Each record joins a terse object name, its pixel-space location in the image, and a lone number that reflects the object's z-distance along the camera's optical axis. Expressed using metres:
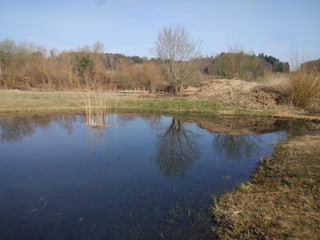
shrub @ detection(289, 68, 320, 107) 14.14
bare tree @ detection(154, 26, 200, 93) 23.04
